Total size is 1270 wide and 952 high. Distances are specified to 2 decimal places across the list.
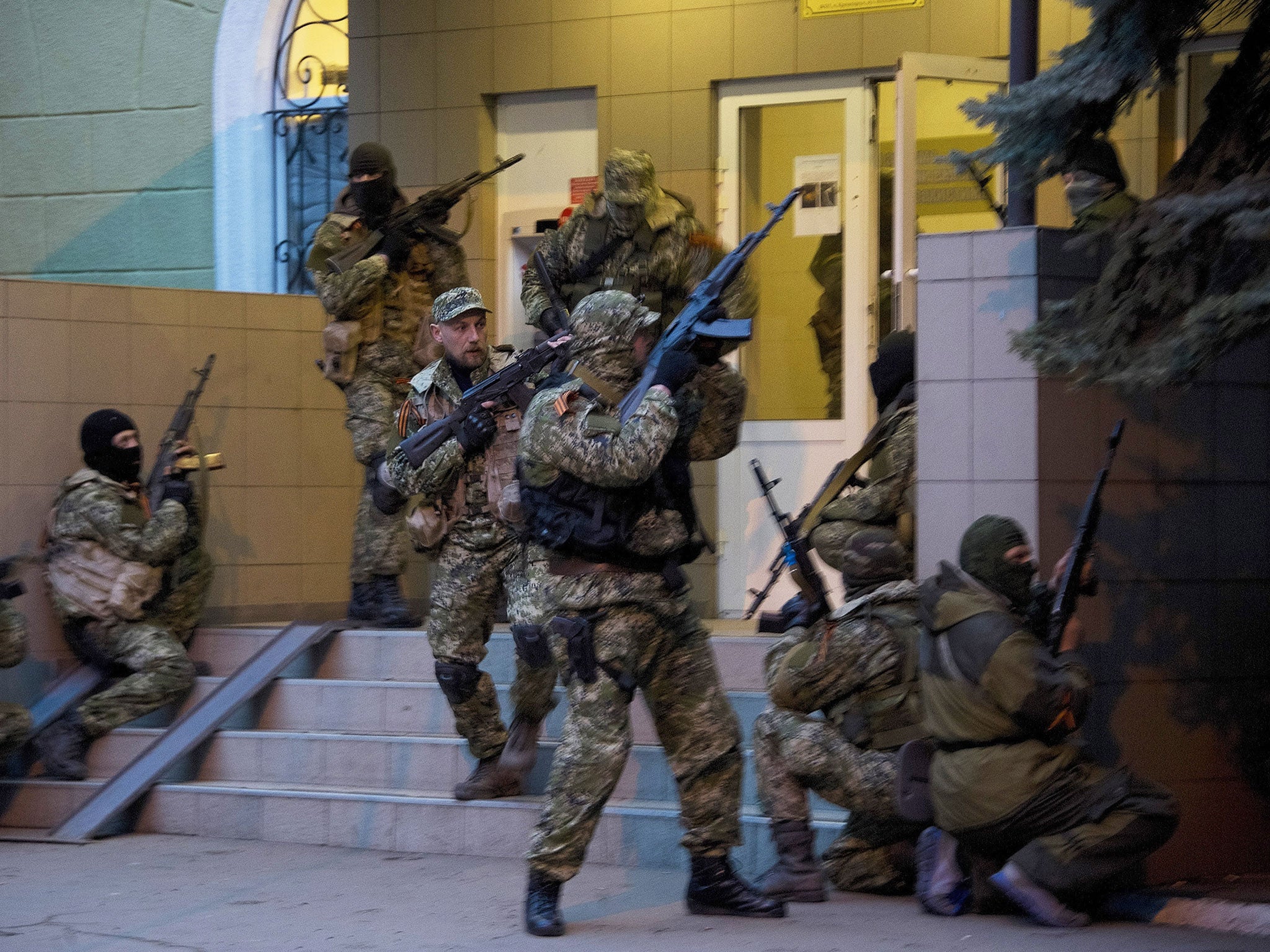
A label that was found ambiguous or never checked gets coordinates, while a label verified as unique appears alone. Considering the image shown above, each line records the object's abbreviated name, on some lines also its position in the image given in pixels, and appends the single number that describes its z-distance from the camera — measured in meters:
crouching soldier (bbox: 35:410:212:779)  15.84
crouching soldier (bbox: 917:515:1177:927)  9.77
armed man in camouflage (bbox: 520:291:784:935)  10.13
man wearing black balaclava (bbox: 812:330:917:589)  12.16
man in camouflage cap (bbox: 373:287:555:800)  13.08
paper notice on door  17.19
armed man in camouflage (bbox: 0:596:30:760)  14.53
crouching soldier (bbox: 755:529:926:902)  10.86
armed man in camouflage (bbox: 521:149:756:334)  14.48
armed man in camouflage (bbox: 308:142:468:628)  16.11
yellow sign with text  16.66
